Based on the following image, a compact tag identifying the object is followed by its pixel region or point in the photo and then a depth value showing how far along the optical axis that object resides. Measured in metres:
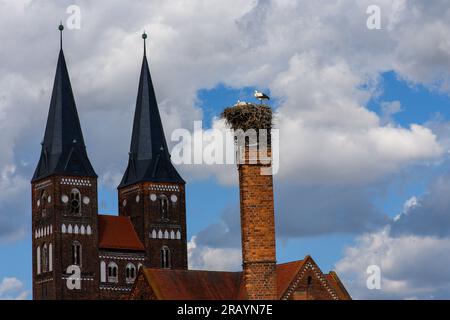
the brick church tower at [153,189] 100.75
